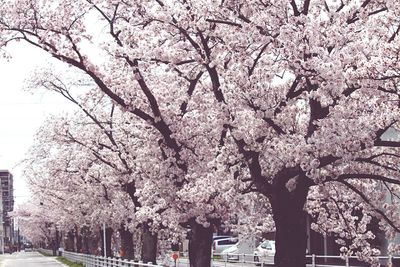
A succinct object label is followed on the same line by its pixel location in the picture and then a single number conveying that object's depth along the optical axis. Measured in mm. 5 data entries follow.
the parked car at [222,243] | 55938
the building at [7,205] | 173275
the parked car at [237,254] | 41384
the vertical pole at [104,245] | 37969
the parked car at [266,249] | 36344
